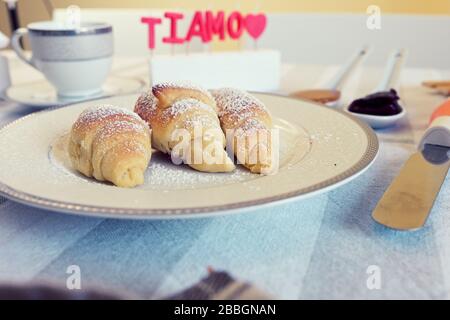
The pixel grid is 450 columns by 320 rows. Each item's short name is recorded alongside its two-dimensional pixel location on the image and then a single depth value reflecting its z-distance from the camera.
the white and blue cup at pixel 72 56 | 0.85
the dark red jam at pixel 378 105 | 0.76
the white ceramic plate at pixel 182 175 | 0.40
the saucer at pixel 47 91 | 0.84
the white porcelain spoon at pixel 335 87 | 0.89
